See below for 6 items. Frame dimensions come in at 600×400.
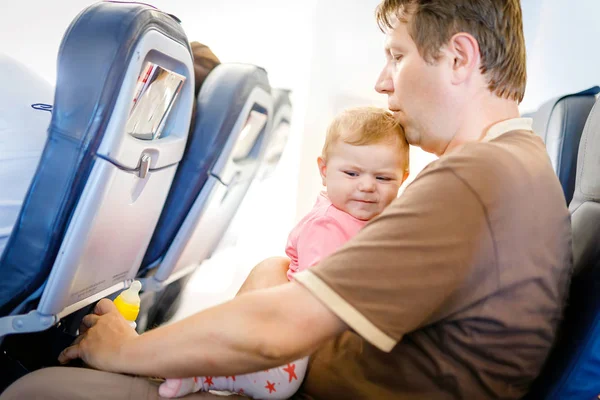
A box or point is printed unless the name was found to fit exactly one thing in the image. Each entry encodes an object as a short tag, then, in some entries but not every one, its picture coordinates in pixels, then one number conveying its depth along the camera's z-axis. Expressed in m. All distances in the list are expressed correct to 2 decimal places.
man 0.83
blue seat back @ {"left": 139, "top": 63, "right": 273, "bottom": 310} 2.08
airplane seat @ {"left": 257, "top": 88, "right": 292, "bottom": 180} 2.55
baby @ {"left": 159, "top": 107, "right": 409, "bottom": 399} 1.50
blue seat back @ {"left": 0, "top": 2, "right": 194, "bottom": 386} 1.31
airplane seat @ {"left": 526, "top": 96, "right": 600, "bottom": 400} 1.03
